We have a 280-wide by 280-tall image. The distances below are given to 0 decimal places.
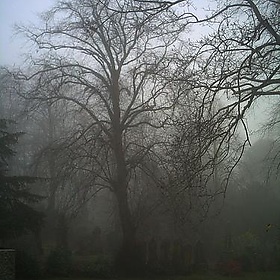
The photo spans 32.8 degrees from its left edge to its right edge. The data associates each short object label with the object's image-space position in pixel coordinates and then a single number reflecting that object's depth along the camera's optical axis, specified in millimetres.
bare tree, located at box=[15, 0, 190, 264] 17375
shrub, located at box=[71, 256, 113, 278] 18266
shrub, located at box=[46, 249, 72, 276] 17859
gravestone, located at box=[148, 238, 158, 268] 19641
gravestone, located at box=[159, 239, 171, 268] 20000
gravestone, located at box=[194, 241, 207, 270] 21098
